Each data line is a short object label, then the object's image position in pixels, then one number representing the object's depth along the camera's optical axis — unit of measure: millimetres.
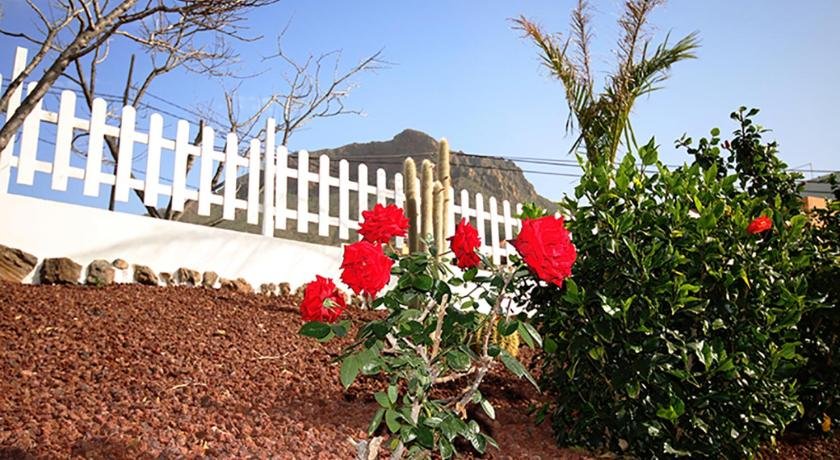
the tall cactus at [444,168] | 6256
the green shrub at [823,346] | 3912
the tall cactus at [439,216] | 5711
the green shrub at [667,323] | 2771
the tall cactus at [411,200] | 5680
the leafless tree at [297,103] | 11297
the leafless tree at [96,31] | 5234
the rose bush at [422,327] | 1925
